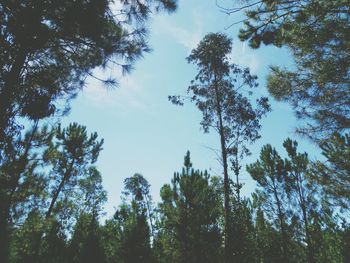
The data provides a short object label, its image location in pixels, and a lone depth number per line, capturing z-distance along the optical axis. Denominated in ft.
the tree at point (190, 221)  33.71
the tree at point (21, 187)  35.54
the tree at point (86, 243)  43.14
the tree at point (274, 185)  63.10
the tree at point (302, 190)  58.90
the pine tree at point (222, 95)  51.96
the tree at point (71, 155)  59.67
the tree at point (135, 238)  37.78
